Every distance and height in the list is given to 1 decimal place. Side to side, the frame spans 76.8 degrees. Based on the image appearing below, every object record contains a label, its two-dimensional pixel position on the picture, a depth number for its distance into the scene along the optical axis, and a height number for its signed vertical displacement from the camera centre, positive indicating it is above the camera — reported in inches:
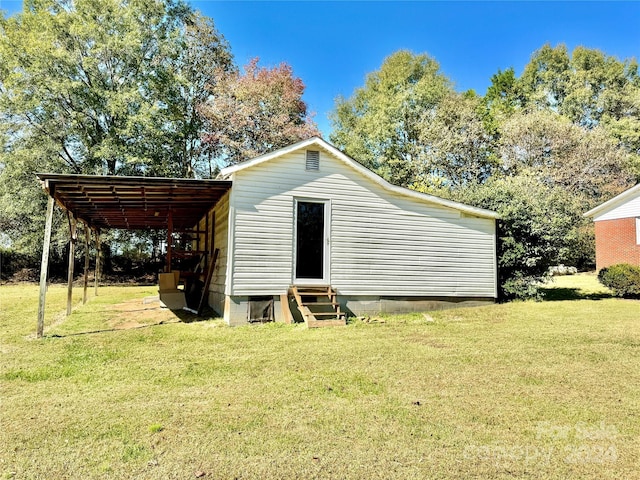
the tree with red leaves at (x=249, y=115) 866.8 +318.4
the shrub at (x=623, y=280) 487.2 -13.4
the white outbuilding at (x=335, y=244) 328.2 +19.0
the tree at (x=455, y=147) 979.3 +293.1
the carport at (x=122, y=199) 279.6 +56.0
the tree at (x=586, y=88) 1063.0 +523.5
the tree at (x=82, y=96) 722.2 +305.4
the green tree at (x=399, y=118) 1041.5 +387.9
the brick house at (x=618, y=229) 681.6 +70.4
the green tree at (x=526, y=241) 430.6 +28.4
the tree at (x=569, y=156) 908.6 +255.9
